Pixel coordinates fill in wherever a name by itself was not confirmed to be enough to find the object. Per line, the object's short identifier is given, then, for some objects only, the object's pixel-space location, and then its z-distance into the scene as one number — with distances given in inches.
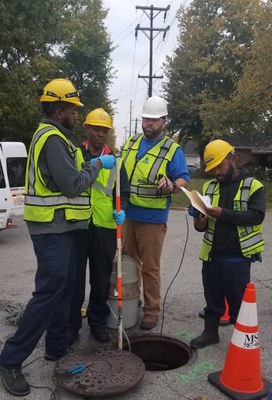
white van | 374.6
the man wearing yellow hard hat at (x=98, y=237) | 152.3
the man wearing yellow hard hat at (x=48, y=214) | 124.0
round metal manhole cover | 120.4
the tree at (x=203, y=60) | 1514.5
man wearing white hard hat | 168.7
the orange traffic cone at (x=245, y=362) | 128.0
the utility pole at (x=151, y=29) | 1068.5
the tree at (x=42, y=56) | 562.9
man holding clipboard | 144.7
